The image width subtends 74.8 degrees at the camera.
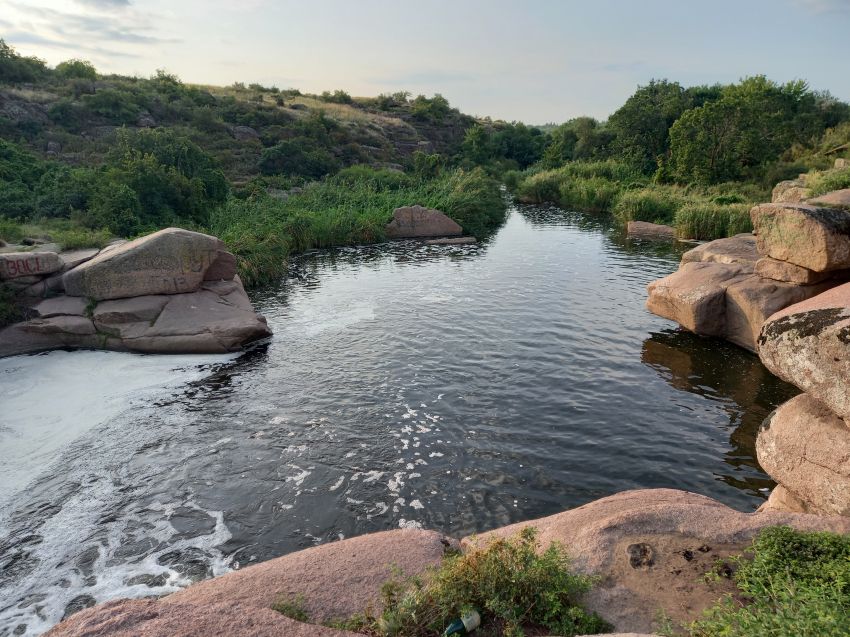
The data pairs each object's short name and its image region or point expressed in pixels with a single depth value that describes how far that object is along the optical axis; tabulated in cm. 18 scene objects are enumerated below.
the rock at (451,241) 3259
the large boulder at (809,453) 690
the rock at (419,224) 3450
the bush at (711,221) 2966
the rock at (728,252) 1669
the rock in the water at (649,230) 3331
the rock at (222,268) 1769
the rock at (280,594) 414
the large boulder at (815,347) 695
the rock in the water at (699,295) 1517
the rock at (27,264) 1522
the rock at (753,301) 1369
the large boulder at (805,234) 1155
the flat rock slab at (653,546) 499
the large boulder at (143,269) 1564
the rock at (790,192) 2695
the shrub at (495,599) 461
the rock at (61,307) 1520
